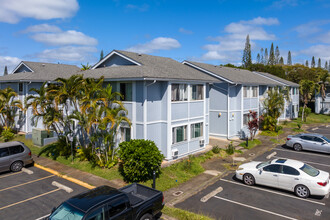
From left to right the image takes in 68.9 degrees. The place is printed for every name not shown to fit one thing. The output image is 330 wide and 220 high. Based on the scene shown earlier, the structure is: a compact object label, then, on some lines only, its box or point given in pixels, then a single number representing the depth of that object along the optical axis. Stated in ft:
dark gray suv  48.01
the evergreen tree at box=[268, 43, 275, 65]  385.79
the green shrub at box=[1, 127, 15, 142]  73.67
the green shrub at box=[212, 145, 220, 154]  63.03
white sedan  37.50
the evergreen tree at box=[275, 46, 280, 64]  485.56
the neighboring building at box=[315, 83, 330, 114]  146.72
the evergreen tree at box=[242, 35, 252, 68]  270.51
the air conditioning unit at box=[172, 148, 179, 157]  54.49
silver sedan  63.93
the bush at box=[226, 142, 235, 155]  63.46
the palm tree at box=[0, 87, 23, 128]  77.66
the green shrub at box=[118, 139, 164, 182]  41.88
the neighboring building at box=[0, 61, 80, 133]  81.14
